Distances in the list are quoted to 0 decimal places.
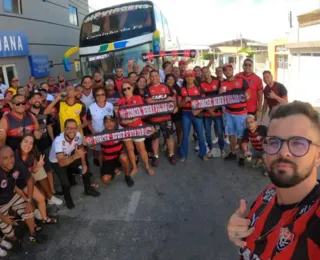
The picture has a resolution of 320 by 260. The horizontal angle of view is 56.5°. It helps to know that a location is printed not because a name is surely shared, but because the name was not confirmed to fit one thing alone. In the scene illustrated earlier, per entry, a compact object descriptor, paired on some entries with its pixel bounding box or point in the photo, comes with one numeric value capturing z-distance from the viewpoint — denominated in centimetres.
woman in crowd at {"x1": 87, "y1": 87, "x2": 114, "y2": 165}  554
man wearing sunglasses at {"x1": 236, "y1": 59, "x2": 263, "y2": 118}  626
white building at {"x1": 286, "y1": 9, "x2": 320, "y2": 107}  1326
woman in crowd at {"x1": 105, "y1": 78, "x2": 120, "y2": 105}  654
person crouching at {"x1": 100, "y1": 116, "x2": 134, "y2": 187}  544
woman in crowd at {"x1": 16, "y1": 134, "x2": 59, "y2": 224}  405
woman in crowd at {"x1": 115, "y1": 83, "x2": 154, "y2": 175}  568
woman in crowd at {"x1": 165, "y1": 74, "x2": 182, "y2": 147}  630
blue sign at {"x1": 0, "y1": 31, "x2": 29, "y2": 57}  1043
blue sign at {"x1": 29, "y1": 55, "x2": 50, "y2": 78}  1273
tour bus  948
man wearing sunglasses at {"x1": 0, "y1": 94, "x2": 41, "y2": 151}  454
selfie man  129
